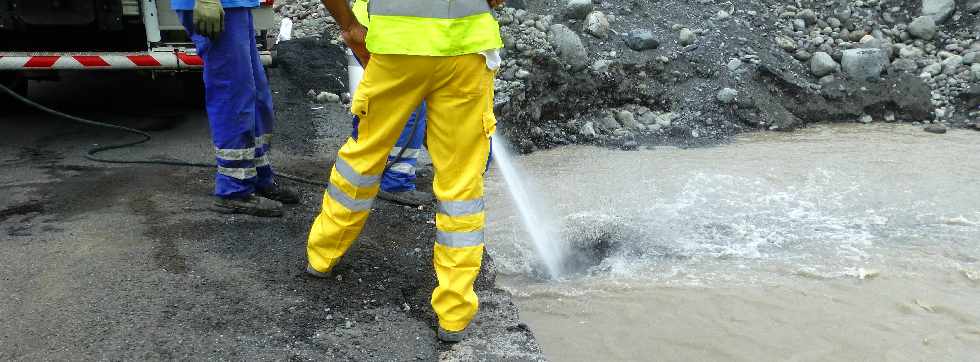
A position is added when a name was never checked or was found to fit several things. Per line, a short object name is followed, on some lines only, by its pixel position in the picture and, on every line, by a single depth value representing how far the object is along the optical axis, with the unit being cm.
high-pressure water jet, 433
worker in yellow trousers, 261
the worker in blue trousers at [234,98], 356
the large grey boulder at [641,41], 720
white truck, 502
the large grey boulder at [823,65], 720
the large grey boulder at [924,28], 773
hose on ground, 446
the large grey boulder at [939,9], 789
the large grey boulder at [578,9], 757
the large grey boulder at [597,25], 727
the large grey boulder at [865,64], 713
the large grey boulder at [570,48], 684
